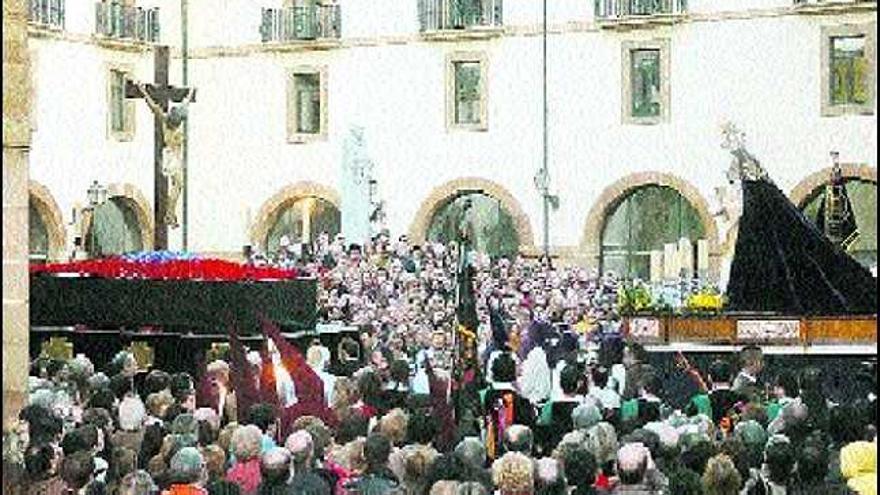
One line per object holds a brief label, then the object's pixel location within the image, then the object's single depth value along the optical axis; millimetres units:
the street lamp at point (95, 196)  37156
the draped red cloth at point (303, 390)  11430
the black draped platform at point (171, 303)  18828
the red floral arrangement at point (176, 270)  19281
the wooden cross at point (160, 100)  26922
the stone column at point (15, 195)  10719
